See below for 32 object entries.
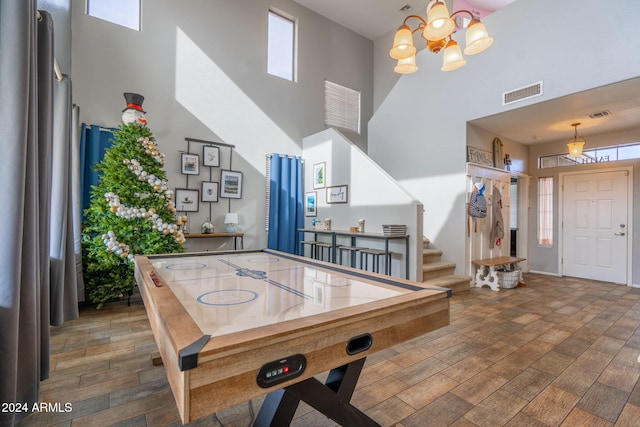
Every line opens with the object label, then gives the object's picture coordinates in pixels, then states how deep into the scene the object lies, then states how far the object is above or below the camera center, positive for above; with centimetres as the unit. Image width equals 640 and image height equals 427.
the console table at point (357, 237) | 410 -34
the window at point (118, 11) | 436 +292
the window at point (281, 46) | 606 +335
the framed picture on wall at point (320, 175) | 566 +72
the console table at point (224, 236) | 464 -36
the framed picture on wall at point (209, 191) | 507 +36
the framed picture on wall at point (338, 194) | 519 +35
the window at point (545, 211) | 632 +9
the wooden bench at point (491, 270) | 493 -92
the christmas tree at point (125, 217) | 359 -6
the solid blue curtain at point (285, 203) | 566 +19
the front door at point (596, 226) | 541 -18
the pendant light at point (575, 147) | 493 +110
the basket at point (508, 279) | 502 -104
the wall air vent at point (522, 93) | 417 +171
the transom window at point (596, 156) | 538 +112
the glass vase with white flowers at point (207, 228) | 489 -25
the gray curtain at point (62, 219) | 288 -7
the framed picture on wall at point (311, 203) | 591 +19
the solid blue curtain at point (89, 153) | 401 +78
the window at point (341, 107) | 682 +244
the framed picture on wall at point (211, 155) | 508 +95
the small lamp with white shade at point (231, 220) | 503 -12
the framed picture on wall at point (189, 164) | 489 +78
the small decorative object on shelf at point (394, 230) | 411 -21
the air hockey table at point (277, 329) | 79 -37
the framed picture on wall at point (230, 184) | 525 +49
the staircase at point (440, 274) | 458 -92
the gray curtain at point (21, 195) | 141 +8
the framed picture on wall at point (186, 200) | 484 +20
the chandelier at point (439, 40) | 263 +161
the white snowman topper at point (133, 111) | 390 +130
